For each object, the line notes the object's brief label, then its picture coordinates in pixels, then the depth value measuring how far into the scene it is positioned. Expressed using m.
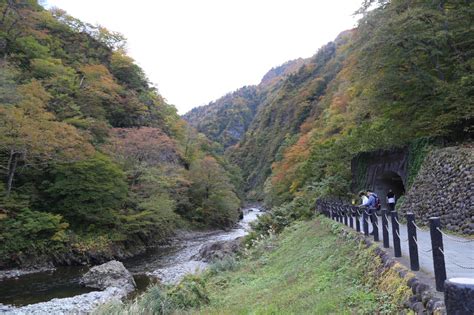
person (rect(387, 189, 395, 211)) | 16.11
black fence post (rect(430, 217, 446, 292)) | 4.68
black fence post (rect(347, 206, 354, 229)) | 11.87
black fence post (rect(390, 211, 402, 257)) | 6.73
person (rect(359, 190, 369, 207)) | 13.49
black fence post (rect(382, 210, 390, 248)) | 7.80
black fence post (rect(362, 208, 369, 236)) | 9.62
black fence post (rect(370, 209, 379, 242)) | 8.66
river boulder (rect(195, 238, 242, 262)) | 21.83
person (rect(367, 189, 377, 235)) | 13.57
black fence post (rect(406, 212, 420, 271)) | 5.71
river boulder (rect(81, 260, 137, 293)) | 17.25
